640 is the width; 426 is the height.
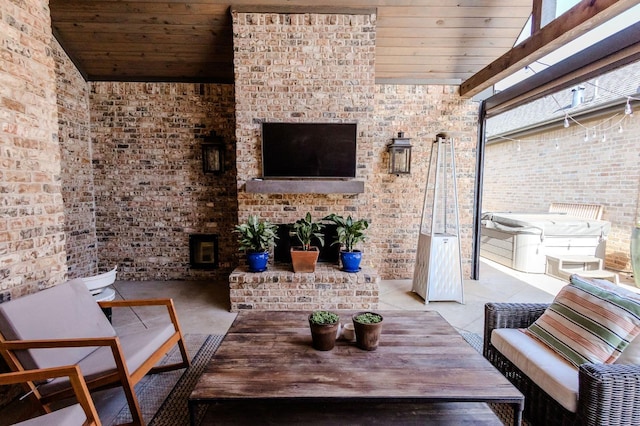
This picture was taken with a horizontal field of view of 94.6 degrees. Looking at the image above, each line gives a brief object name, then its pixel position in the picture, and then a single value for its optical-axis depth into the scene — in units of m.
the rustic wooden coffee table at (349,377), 1.38
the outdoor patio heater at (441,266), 3.69
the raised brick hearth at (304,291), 3.42
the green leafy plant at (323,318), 1.76
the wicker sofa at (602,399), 1.30
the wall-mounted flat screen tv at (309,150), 3.67
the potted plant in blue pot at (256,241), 3.49
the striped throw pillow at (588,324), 1.55
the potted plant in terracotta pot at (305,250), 3.46
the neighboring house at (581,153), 4.98
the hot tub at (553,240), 4.99
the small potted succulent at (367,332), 1.72
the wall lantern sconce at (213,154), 4.46
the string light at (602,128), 5.25
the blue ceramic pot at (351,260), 3.48
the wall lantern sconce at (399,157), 4.25
